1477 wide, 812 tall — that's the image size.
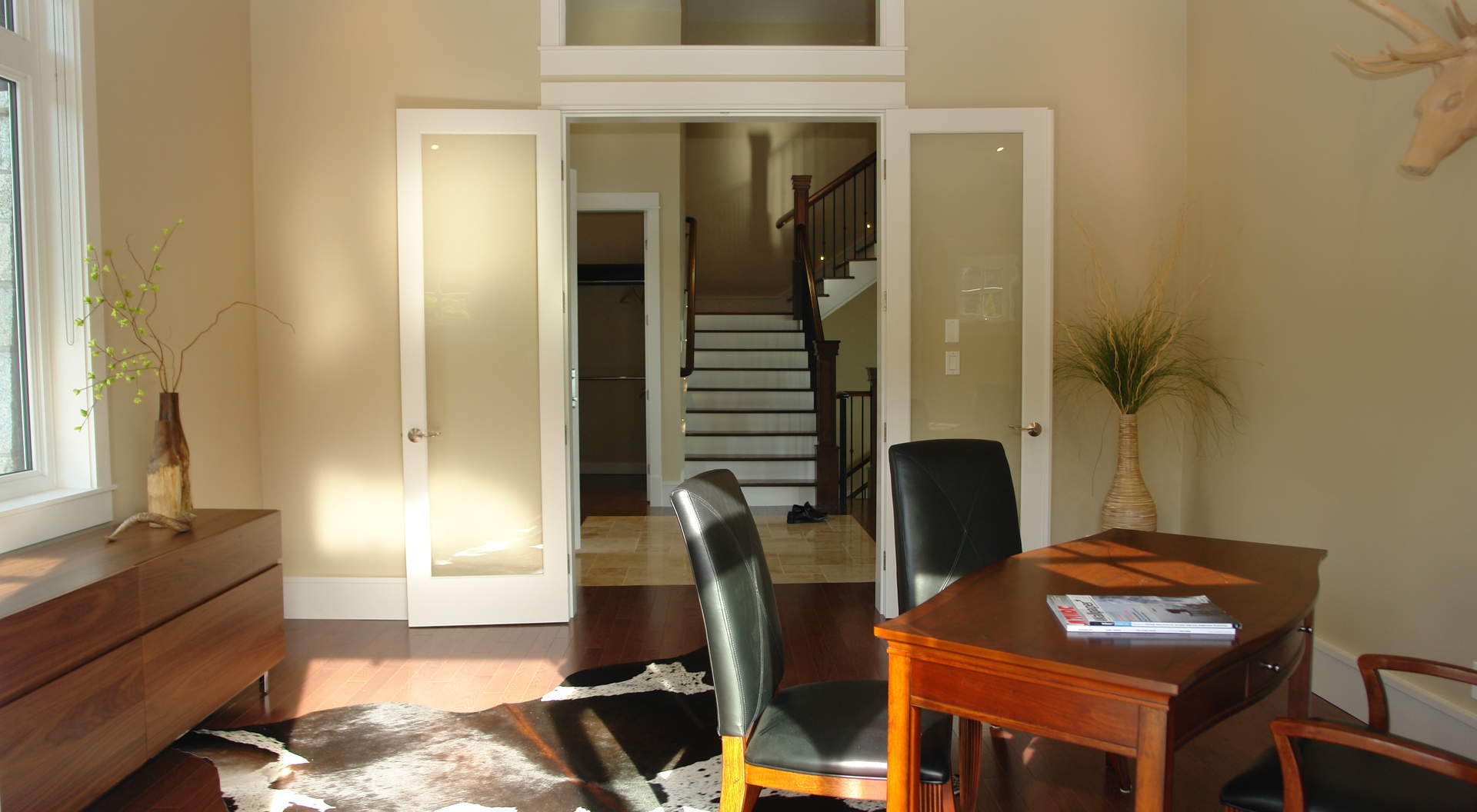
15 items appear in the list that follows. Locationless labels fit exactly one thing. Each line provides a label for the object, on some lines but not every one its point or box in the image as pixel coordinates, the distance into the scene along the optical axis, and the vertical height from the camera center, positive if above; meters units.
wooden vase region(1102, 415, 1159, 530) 3.73 -0.56
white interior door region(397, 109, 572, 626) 4.05 +0.00
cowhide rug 2.47 -1.21
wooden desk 1.46 -0.54
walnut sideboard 2.08 -0.77
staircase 7.41 -0.37
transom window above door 4.09 +1.47
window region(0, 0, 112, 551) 2.80 +0.32
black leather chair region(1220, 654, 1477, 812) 1.46 -0.79
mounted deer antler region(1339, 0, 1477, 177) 2.42 +0.79
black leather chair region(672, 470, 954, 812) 1.80 -0.78
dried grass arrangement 3.76 -0.01
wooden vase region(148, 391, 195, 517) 2.91 -0.33
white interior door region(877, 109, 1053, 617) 4.07 +0.37
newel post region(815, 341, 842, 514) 6.96 -0.63
